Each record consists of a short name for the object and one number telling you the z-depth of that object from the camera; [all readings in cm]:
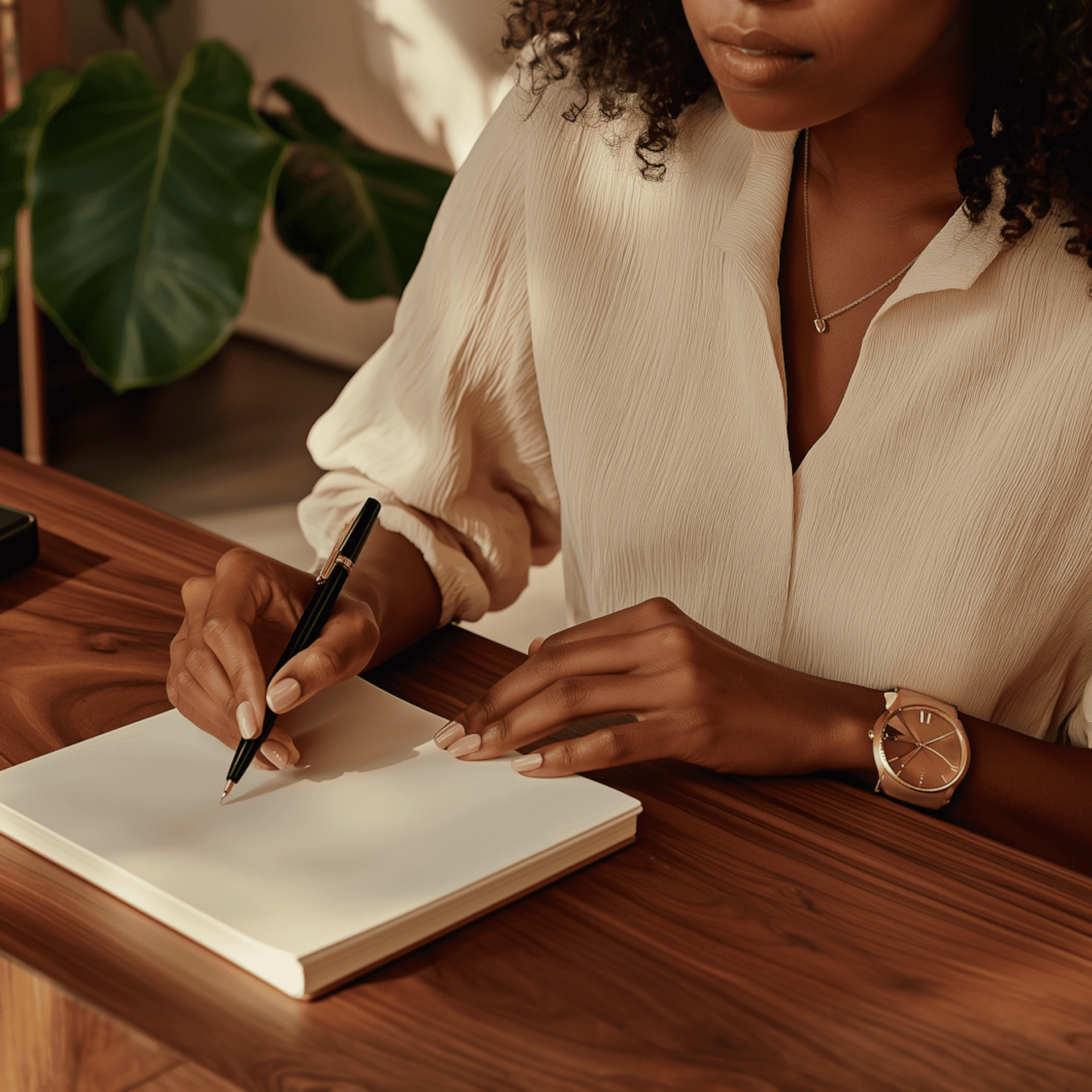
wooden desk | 89
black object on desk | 115
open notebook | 92
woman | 105
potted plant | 227
